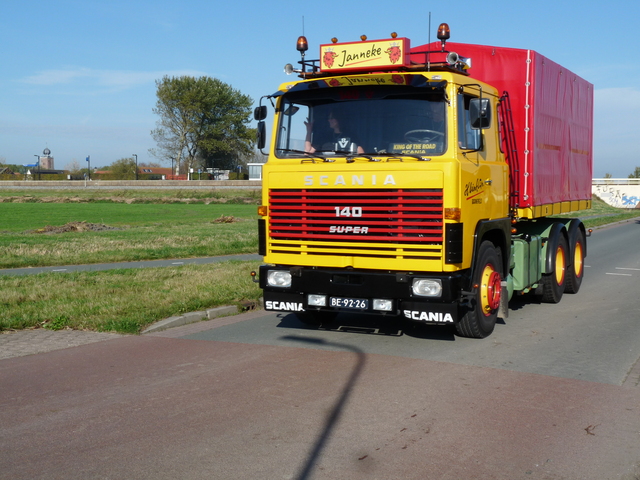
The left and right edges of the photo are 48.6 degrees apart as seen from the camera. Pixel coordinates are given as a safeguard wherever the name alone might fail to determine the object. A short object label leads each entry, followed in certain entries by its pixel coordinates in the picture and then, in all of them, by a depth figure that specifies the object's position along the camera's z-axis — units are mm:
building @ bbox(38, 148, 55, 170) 166150
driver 7773
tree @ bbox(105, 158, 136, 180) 110812
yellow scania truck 7281
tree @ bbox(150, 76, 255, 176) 99688
